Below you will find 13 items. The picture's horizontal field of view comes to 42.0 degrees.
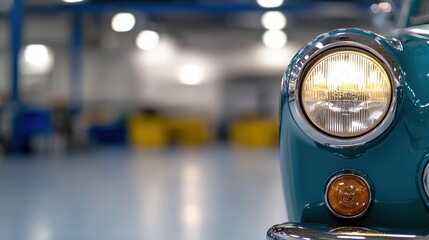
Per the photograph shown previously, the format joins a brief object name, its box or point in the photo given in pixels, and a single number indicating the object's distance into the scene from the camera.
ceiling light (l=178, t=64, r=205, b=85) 17.75
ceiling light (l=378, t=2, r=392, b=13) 2.64
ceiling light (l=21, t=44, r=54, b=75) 17.09
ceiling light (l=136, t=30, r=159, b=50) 16.02
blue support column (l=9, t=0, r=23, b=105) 8.57
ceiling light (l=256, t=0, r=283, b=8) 10.45
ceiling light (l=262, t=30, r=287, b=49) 16.72
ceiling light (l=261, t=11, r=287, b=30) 13.02
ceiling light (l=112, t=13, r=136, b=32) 12.63
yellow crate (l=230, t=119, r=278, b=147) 13.57
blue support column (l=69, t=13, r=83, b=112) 12.29
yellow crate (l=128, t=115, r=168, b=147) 12.80
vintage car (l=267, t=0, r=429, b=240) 1.33
